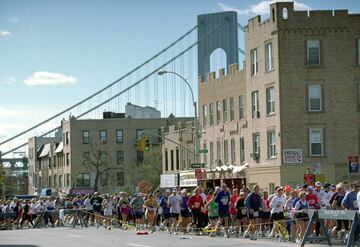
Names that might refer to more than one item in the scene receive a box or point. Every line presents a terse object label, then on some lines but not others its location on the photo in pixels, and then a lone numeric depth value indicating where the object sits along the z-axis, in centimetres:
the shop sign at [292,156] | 5025
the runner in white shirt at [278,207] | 2950
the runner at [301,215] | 2681
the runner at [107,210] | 4480
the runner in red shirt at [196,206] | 3456
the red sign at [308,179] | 3988
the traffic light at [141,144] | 5466
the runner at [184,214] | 3597
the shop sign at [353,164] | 3681
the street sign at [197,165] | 5338
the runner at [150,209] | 3903
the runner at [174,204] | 3681
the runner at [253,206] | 3066
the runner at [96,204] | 4794
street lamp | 5367
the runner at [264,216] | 3097
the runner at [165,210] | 3719
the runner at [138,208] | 4194
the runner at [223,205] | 3216
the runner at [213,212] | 3228
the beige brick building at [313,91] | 5166
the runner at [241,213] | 3158
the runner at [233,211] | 3253
